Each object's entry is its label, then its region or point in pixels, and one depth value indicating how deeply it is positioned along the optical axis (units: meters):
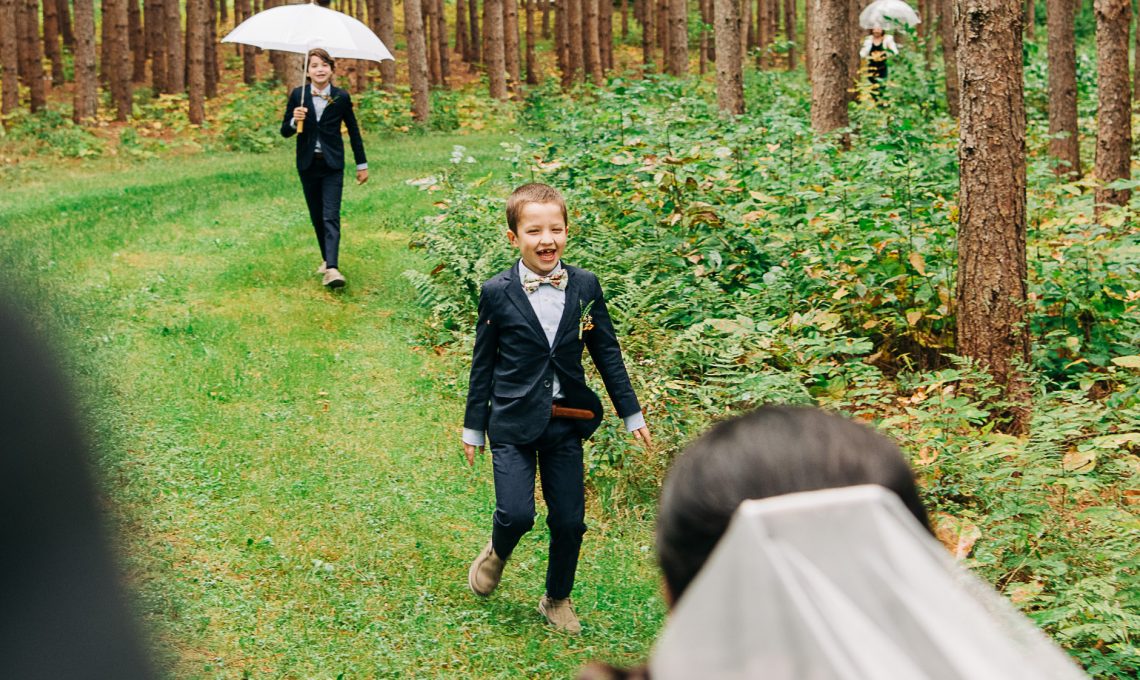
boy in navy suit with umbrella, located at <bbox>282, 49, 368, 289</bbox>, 10.77
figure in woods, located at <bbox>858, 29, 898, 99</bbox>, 17.61
